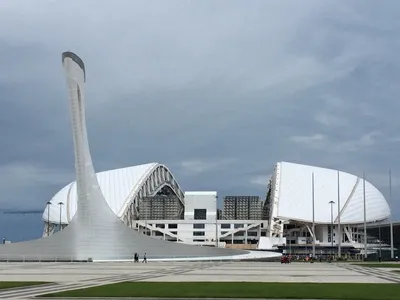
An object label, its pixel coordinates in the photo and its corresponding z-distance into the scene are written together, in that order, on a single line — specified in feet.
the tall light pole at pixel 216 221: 384.56
